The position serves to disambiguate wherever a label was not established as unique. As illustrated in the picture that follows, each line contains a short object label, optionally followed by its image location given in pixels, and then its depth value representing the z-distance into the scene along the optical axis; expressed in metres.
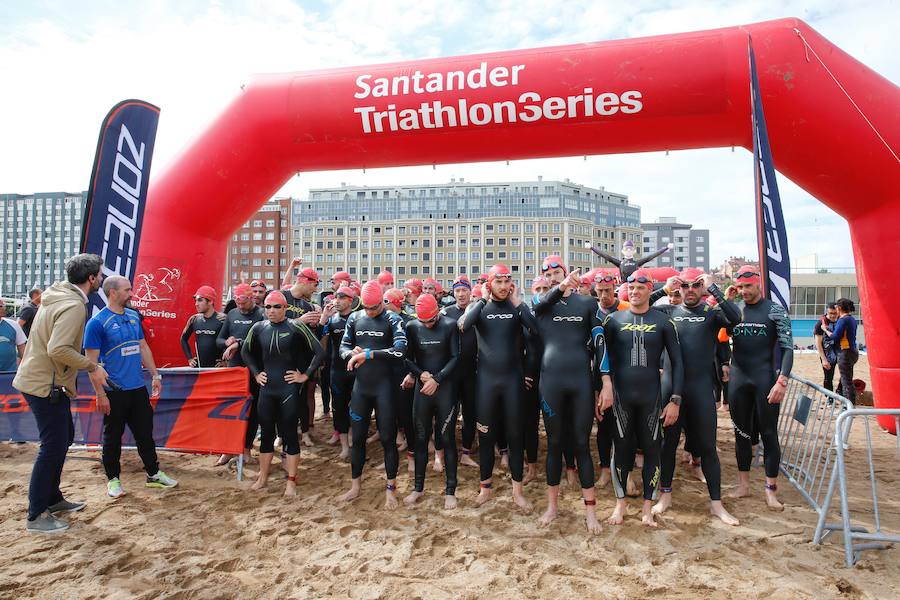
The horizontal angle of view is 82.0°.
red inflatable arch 6.04
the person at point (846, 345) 8.31
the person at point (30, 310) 8.04
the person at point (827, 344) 9.09
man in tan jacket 4.17
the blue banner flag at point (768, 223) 5.22
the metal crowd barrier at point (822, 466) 3.76
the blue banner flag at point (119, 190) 6.19
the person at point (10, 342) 6.98
